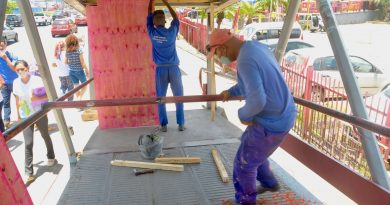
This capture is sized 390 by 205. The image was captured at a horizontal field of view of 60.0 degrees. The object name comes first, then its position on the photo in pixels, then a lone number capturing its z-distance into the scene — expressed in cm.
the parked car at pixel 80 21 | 4153
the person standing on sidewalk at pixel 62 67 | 816
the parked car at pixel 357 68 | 998
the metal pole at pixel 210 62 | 663
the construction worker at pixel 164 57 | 529
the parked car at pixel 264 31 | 1533
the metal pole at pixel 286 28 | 379
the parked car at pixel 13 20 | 3838
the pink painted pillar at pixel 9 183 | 170
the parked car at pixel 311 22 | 3262
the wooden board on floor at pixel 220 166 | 392
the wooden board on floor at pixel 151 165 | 421
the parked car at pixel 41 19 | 4641
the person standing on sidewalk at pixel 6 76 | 694
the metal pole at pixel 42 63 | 385
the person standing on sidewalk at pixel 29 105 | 493
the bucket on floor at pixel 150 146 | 453
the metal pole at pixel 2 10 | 228
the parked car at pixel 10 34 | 2568
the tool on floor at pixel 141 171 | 412
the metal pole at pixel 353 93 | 263
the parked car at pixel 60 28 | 3103
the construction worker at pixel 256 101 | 259
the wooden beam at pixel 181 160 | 443
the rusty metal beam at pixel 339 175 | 266
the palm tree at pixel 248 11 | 2500
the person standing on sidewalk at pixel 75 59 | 809
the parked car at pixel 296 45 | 1252
